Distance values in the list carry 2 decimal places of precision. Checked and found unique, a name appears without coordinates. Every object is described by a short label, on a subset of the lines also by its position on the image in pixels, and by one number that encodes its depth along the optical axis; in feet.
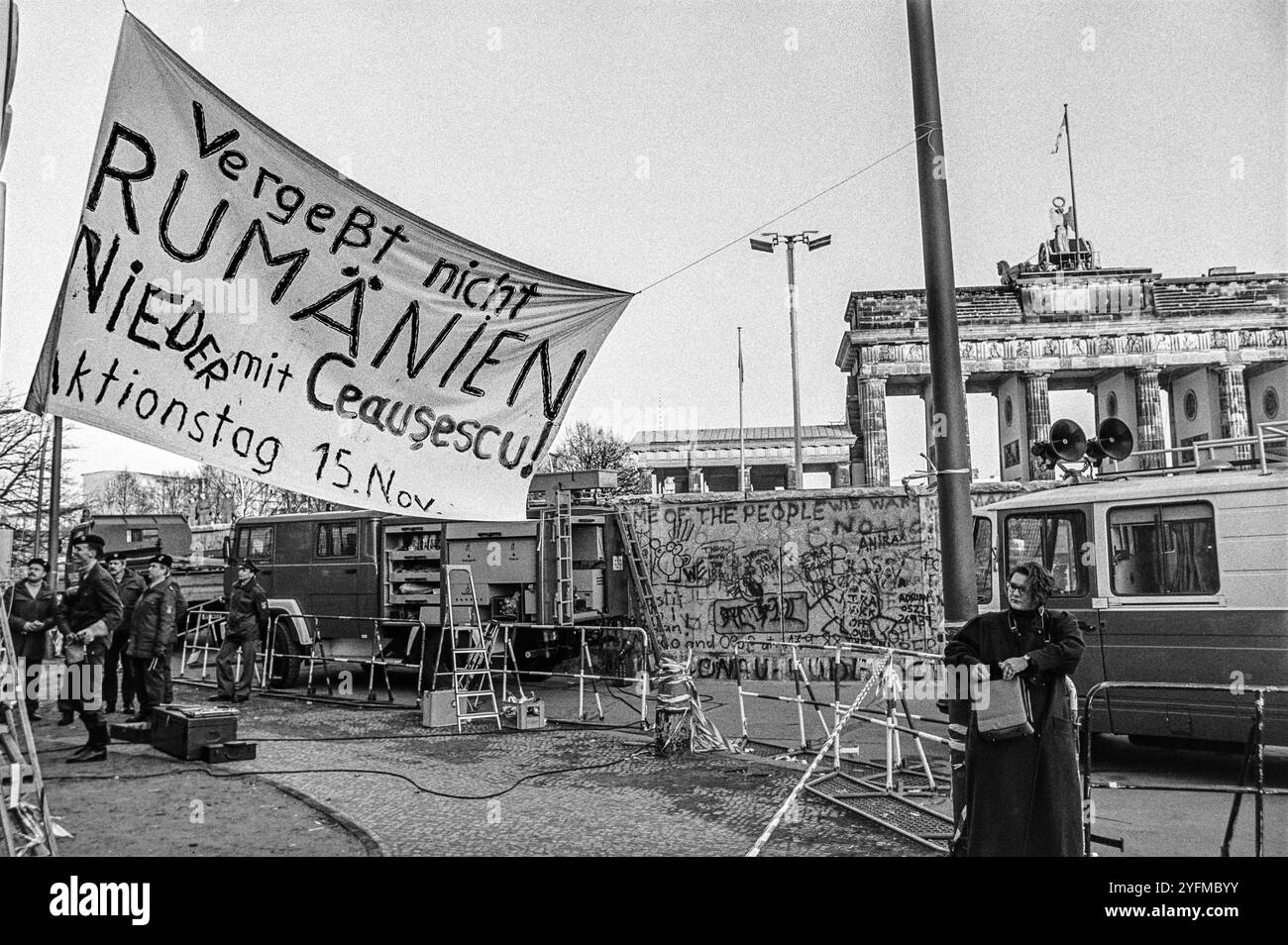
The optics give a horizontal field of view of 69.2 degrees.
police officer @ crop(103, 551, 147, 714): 34.88
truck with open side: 44.52
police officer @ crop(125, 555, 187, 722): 32.35
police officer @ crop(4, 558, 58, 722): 33.09
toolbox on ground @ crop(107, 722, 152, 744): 30.48
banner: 13.32
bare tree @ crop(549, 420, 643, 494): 156.04
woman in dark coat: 15.89
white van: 25.20
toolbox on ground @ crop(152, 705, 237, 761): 27.71
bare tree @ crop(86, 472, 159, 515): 196.39
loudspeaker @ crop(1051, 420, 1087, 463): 31.62
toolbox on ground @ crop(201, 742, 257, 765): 27.50
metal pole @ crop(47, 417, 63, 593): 38.69
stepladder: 35.04
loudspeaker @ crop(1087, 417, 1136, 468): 31.40
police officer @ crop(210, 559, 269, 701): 41.01
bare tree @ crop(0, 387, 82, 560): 87.51
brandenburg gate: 127.03
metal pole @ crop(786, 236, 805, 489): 88.12
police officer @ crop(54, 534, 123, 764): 27.96
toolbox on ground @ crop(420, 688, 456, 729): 35.12
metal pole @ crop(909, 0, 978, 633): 17.35
